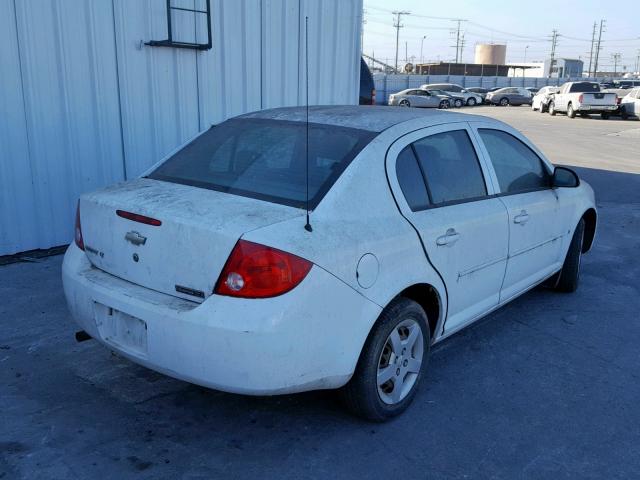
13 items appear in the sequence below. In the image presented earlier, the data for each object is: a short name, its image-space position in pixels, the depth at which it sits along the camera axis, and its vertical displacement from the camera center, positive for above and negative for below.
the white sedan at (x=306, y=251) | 2.67 -0.84
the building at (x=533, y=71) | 92.35 +0.61
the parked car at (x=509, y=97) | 46.62 -1.60
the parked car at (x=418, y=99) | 41.16 -1.70
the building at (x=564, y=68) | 102.39 +1.37
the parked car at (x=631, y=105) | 30.12 -1.30
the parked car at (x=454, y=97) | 43.72 -1.63
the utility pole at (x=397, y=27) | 103.06 +7.46
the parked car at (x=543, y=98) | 35.84 -1.32
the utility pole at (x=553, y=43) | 132.25 +6.77
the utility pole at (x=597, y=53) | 122.80 +4.69
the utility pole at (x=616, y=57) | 159.50 +4.88
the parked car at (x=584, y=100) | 30.95 -1.17
